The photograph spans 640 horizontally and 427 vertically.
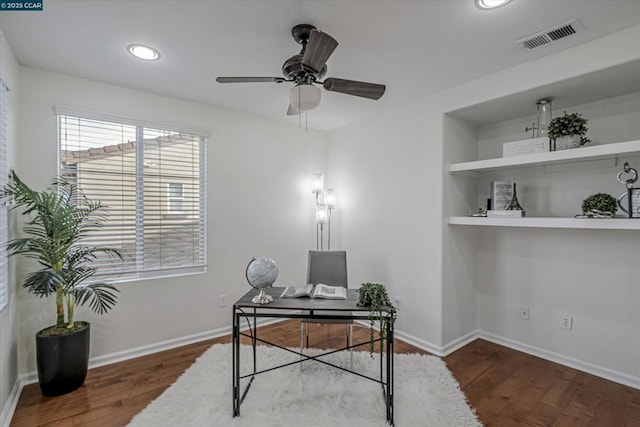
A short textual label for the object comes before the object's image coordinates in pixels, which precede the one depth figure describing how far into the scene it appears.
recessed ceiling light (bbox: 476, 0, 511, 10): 1.70
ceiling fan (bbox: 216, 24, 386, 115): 1.78
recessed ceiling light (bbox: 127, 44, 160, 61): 2.18
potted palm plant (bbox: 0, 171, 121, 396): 2.18
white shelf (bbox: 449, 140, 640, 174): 2.08
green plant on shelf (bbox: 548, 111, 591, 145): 2.32
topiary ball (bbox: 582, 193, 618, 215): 2.19
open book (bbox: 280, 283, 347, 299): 2.22
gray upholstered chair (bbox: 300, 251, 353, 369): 3.17
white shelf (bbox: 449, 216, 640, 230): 2.09
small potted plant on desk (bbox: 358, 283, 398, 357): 1.93
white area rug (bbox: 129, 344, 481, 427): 2.01
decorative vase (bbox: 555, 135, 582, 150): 2.35
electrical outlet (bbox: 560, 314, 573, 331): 2.77
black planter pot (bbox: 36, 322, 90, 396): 2.25
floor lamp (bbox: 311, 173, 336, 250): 4.04
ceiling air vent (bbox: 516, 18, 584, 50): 1.92
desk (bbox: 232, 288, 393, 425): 2.00
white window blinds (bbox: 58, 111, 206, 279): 2.75
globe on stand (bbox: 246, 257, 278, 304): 2.14
